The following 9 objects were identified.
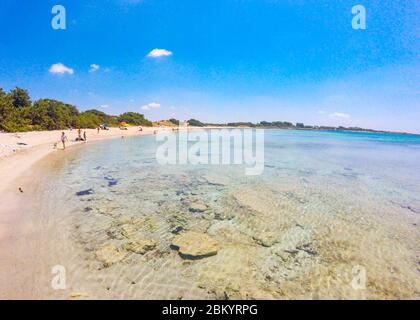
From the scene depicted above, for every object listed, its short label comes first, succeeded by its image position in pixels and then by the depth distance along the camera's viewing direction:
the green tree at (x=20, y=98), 46.12
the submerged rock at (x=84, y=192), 11.55
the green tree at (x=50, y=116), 44.31
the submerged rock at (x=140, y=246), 6.69
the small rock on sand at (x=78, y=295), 4.65
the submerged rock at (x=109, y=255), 6.01
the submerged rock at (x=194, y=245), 6.57
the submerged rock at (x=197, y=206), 10.12
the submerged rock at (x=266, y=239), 7.42
